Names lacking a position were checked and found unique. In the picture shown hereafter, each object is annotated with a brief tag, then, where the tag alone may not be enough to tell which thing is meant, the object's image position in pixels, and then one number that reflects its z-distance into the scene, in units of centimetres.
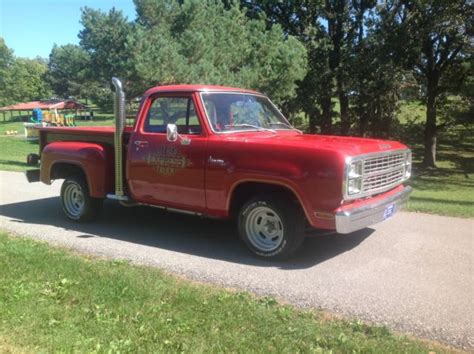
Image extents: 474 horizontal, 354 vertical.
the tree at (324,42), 2545
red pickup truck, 538
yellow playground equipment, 3803
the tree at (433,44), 1988
